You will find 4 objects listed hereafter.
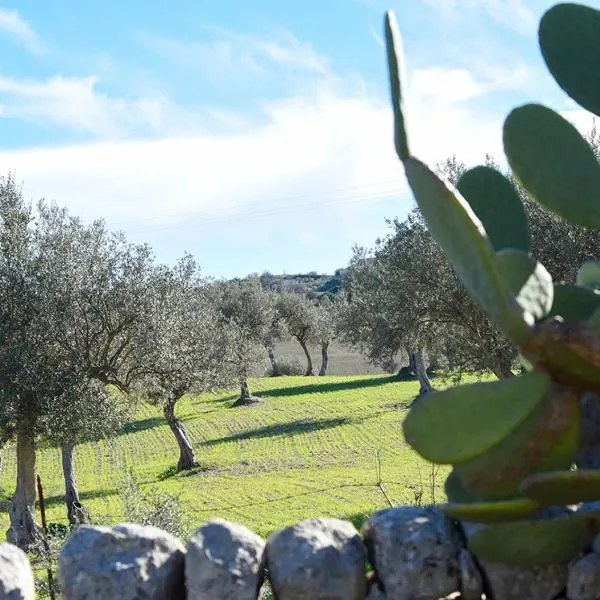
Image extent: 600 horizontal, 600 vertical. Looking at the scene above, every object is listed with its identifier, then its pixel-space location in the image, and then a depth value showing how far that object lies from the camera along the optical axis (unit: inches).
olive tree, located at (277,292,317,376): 1974.7
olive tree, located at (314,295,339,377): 2007.9
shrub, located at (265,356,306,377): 2207.2
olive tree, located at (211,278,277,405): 1563.7
